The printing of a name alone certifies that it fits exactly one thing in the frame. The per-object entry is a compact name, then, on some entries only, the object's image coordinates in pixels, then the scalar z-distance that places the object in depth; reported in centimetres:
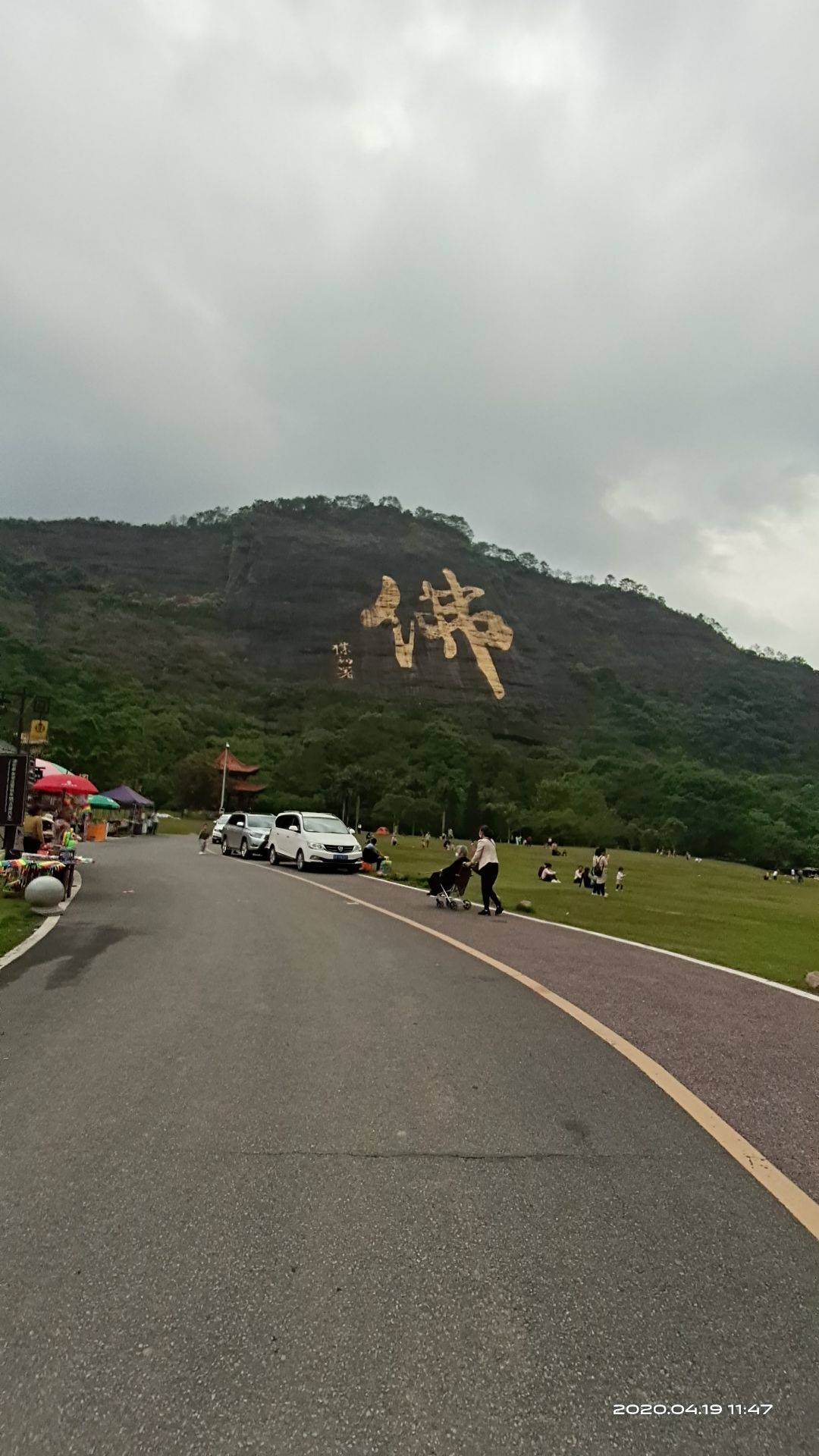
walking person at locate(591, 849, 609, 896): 2723
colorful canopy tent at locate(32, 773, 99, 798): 3105
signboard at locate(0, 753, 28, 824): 1780
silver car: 3359
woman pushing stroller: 1634
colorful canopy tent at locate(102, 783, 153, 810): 4662
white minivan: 2719
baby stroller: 1756
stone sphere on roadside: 1330
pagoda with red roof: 8469
